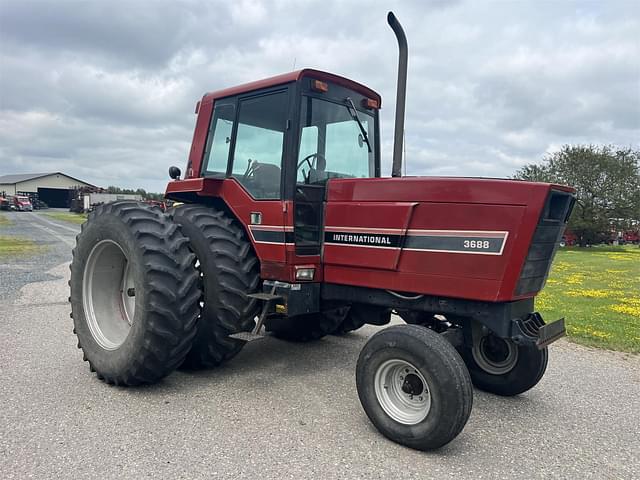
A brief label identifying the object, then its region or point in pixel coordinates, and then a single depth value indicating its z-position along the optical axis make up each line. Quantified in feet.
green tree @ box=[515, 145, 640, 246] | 96.53
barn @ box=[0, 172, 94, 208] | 227.81
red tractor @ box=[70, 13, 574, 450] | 11.03
